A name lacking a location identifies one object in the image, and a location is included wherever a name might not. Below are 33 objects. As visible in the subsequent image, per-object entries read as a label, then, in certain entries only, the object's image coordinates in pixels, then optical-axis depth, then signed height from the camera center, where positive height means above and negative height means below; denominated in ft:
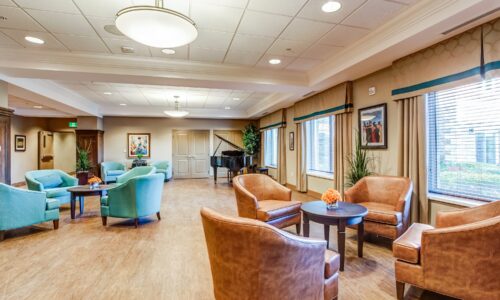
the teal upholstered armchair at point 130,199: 13.37 -2.61
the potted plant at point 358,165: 14.87 -0.92
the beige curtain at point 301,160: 23.61 -0.97
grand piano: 26.84 -1.28
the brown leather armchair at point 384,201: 10.14 -2.42
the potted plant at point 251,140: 35.55 +1.43
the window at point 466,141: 9.69 +0.34
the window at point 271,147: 32.14 +0.38
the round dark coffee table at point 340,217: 8.63 -2.36
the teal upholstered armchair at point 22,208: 11.77 -2.78
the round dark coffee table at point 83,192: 15.08 -2.44
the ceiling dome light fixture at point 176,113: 27.35 +4.09
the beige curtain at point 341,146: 16.94 +0.24
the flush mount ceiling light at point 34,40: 11.79 +5.35
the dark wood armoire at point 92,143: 30.68 +1.01
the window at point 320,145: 20.88 +0.42
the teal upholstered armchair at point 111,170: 28.60 -2.26
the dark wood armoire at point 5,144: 15.42 +0.49
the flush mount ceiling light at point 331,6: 9.32 +5.42
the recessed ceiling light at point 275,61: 15.18 +5.46
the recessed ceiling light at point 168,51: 13.48 +5.38
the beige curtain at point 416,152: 11.75 -0.14
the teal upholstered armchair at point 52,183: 15.73 -2.14
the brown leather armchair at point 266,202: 11.10 -2.53
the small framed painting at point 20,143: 32.00 +1.13
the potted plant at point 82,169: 26.20 -1.87
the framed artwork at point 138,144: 33.83 +0.93
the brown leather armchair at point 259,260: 4.77 -2.21
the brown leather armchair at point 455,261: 5.66 -2.75
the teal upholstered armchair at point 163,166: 31.42 -1.95
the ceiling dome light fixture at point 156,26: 6.77 +3.65
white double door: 35.73 -0.36
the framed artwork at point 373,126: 14.34 +1.38
